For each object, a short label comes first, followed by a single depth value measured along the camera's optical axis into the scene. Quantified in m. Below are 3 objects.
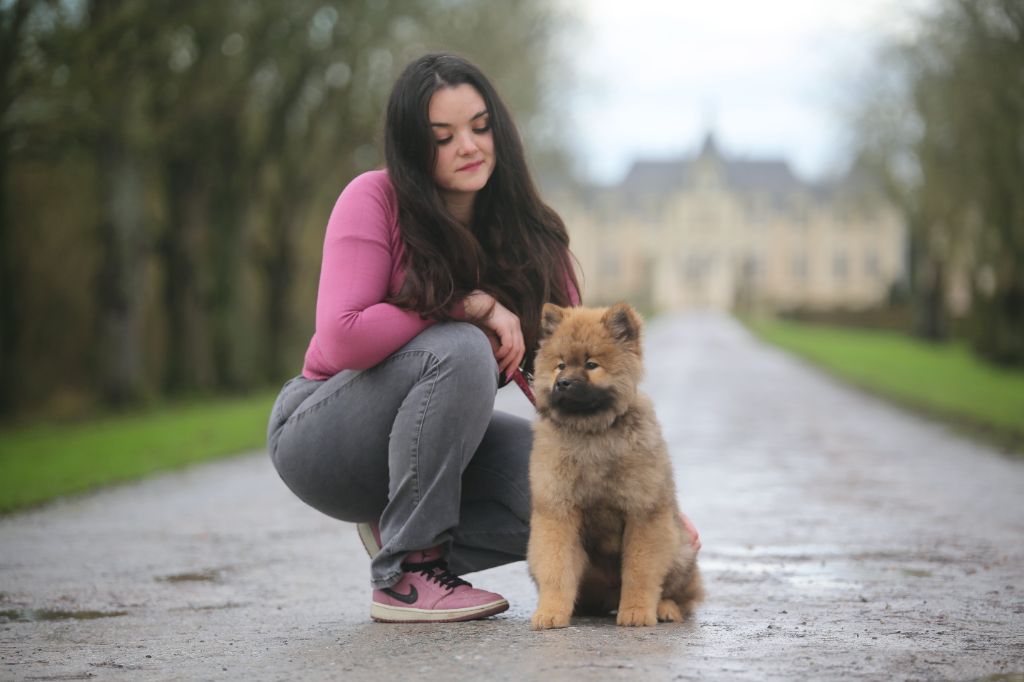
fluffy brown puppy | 4.84
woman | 5.13
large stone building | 131.88
